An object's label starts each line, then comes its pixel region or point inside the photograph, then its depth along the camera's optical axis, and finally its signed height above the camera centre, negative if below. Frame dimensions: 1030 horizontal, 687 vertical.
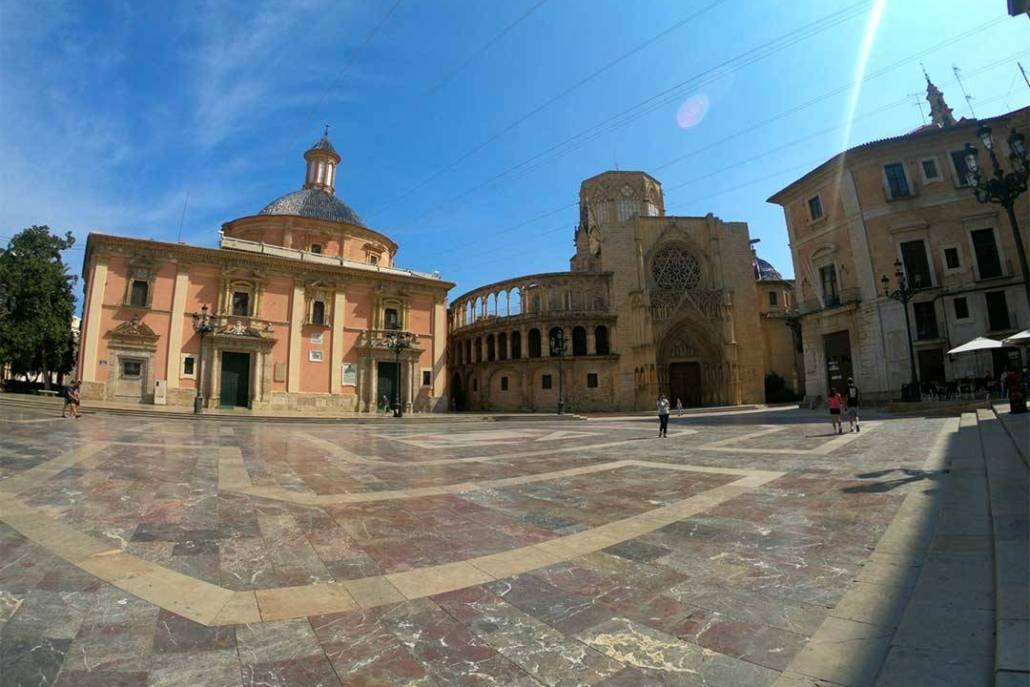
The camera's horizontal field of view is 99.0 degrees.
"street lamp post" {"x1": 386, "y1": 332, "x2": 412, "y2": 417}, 26.99 +3.87
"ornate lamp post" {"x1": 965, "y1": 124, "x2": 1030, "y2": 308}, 8.35 +4.46
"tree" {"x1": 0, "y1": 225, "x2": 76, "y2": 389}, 28.66 +7.16
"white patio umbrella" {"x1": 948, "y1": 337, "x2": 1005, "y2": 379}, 14.80 +1.49
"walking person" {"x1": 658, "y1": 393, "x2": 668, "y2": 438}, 13.03 -0.62
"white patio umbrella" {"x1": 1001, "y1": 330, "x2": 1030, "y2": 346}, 10.39 +1.19
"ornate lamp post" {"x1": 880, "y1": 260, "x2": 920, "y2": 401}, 18.32 +3.75
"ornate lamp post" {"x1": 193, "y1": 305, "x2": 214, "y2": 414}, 23.44 +4.36
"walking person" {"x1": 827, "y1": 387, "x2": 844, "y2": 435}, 11.19 -0.41
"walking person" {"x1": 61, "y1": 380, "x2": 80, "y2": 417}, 14.21 +0.30
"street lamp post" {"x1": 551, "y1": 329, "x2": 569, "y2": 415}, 28.09 +3.50
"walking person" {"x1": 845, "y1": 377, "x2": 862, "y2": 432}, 11.69 -0.36
